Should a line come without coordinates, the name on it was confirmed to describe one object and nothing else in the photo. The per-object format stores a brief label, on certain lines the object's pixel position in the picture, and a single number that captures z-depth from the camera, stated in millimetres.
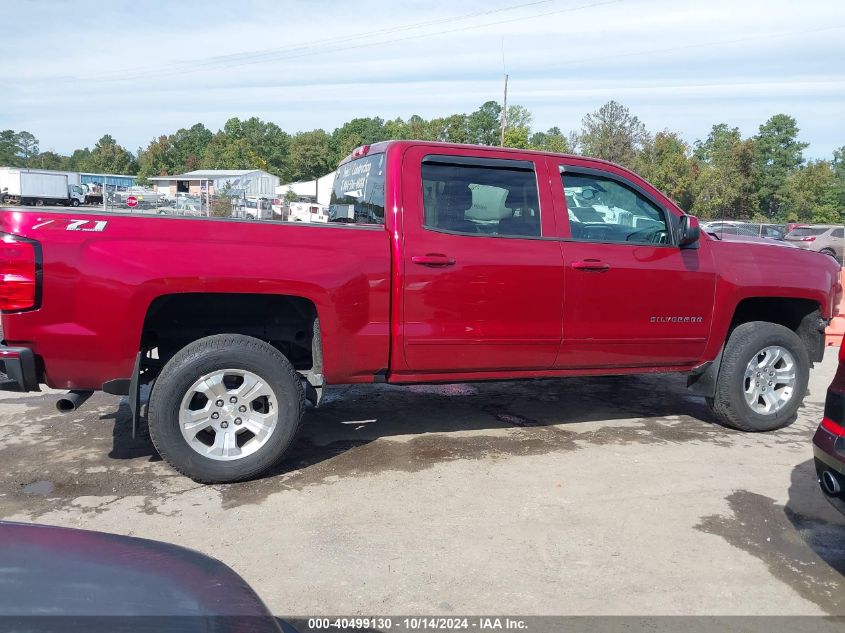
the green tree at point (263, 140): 106375
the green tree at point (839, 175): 57262
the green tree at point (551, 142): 51872
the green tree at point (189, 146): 109500
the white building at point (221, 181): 72250
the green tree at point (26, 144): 136000
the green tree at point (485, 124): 71312
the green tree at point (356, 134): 92262
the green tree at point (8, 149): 121338
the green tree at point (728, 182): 49062
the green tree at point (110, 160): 108938
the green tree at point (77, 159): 127900
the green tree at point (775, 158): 61312
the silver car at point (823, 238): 28297
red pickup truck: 3992
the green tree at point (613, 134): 41312
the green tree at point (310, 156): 93188
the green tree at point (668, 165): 43875
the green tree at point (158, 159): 105000
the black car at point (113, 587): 1572
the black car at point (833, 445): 3171
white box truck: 53750
